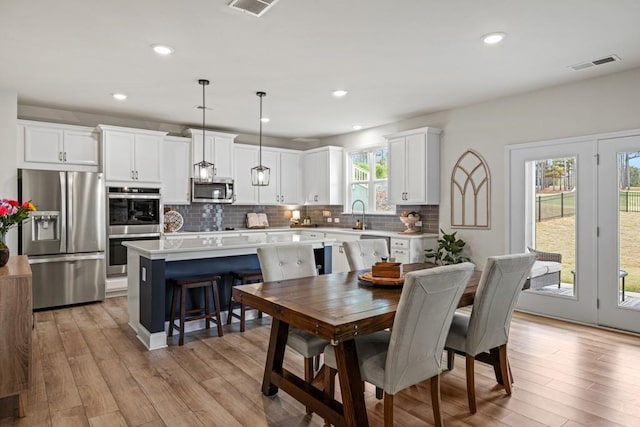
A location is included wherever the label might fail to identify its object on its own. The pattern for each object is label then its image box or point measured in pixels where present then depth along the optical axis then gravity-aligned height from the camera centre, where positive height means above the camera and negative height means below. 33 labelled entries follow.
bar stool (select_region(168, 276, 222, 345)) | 3.68 -0.84
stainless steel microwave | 6.44 +0.34
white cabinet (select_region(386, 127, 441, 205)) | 5.54 +0.64
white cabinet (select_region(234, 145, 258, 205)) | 6.93 +0.67
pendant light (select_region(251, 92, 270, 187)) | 4.49 +0.42
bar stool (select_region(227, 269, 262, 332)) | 4.16 -0.70
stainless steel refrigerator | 4.84 -0.29
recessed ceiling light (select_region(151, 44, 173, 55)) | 3.38 +1.39
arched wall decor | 5.13 +0.25
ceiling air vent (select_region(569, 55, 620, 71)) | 3.62 +1.38
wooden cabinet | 2.40 -0.74
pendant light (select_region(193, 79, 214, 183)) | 4.29 +0.48
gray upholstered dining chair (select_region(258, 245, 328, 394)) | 2.48 -0.45
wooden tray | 2.69 -0.47
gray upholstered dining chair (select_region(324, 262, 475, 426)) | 1.93 -0.64
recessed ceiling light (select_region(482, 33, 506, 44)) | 3.15 +1.38
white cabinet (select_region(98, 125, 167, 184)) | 5.48 +0.81
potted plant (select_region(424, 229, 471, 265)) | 5.24 -0.53
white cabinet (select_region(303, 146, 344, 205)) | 7.16 +0.66
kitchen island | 3.59 -0.54
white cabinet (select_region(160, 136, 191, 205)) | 6.15 +0.64
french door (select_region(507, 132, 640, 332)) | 4.00 -0.10
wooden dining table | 1.97 -0.54
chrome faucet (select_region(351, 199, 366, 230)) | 6.98 +0.14
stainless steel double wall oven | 5.44 -0.11
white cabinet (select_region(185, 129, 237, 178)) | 6.34 +1.01
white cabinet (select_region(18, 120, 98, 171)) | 5.02 +0.86
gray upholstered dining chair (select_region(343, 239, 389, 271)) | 3.56 -0.37
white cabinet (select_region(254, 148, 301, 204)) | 7.30 +0.64
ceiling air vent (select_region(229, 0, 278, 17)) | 2.66 +1.38
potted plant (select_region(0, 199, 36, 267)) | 2.66 -0.03
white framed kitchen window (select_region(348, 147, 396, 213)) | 6.66 +0.56
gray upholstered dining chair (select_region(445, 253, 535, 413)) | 2.46 -0.67
